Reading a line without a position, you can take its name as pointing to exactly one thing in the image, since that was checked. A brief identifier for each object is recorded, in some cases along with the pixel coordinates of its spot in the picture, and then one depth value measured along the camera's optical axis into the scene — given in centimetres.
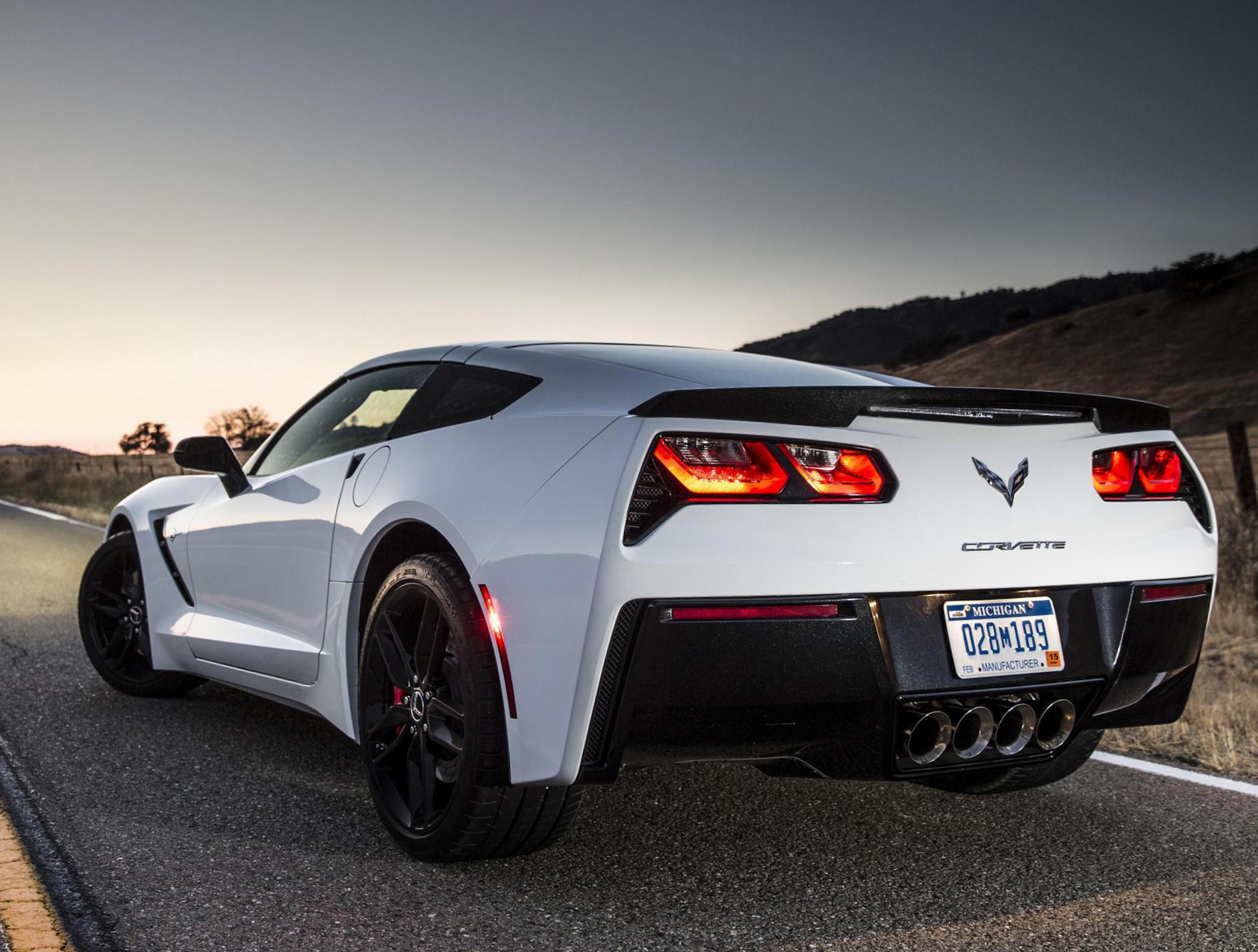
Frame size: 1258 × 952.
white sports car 270
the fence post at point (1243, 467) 941
